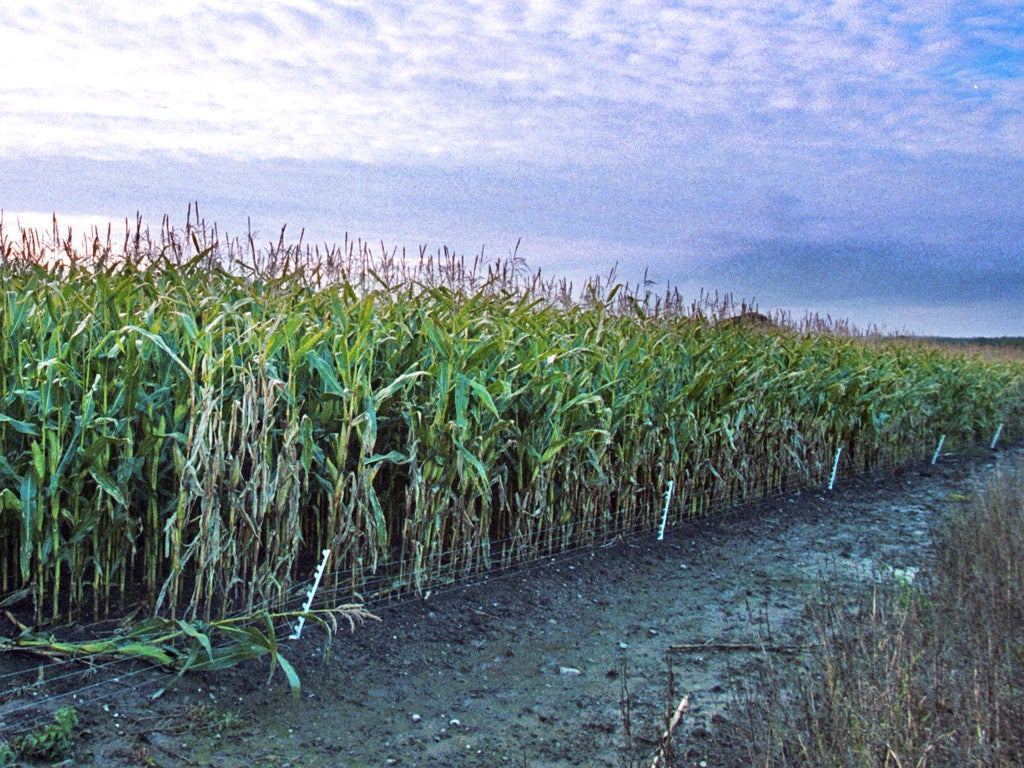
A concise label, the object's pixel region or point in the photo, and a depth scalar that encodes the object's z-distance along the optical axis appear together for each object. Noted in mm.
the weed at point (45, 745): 2852
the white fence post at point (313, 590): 3814
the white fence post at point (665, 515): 6225
